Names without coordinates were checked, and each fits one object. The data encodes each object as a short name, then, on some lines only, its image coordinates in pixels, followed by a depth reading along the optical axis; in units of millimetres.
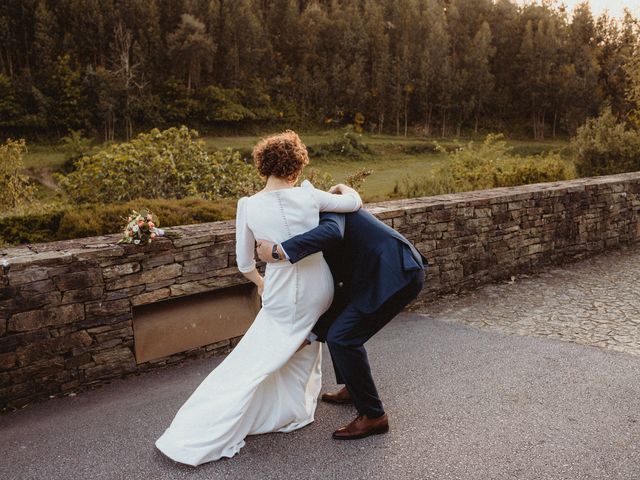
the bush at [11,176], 11922
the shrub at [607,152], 13789
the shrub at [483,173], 12038
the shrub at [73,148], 28875
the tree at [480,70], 50344
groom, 3506
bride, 3475
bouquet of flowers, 4820
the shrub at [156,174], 9797
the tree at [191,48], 43712
